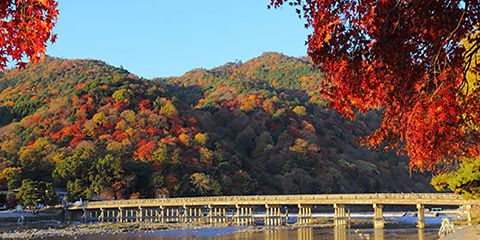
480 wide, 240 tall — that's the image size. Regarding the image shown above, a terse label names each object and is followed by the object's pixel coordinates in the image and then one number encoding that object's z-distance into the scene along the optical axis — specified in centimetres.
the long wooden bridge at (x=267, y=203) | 4097
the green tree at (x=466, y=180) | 2156
